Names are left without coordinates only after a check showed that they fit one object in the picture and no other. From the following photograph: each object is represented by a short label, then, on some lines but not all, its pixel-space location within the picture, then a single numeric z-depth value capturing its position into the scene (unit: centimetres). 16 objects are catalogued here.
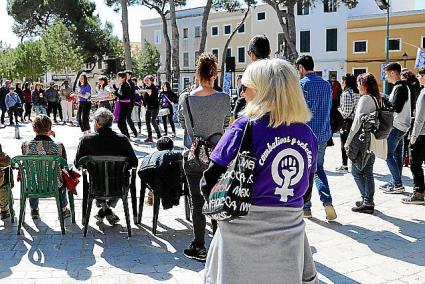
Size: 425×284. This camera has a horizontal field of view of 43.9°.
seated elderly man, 532
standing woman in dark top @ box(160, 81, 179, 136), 1404
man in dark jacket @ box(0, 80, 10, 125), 1962
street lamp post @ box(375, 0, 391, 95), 1320
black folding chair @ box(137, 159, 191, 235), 533
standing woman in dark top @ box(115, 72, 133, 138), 1184
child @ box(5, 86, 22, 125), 1884
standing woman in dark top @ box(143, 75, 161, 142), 1313
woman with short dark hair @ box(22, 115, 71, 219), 562
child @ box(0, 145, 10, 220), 589
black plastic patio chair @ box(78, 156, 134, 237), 520
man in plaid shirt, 556
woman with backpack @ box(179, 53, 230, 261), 443
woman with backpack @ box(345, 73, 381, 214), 607
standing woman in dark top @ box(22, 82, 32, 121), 2141
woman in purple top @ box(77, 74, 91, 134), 1289
